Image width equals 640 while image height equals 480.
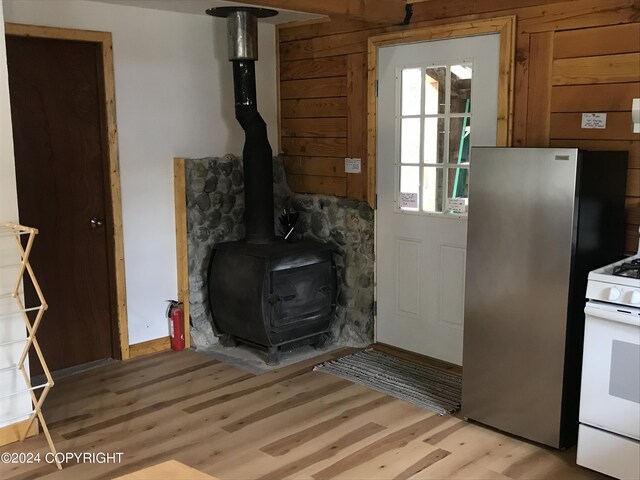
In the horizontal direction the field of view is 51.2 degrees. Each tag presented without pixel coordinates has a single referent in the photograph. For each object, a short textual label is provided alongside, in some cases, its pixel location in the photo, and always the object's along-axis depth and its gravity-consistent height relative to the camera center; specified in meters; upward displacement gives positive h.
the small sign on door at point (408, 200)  4.21 -0.35
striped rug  3.69 -1.39
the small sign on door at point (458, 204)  3.96 -0.36
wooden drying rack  2.98 -0.79
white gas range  2.72 -0.96
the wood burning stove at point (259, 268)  4.16 -0.79
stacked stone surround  4.51 -0.62
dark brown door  3.86 -0.25
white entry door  3.85 -0.20
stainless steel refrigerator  2.95 -0.58
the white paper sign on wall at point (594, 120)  3.28 +0.12
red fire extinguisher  4.50 -1.20
